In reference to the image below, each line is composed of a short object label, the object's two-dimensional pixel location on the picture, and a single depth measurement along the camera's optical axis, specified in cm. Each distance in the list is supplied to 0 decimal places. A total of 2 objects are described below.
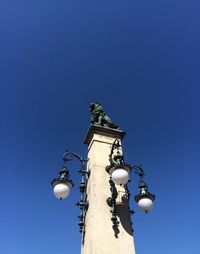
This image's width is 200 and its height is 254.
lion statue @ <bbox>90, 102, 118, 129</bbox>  554
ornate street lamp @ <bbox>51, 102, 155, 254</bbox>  387
